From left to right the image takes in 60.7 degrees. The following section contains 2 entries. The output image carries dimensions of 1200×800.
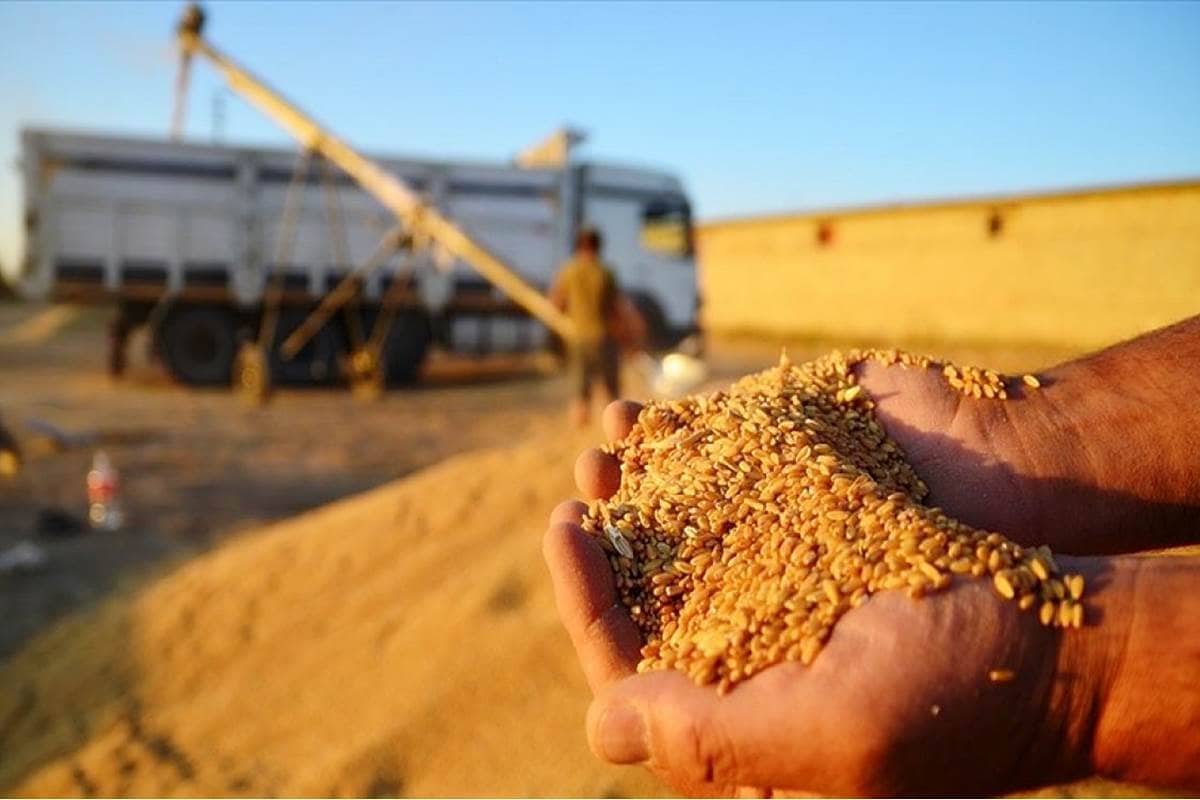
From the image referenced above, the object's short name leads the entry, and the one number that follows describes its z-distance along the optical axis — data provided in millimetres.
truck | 14344
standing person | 8781
